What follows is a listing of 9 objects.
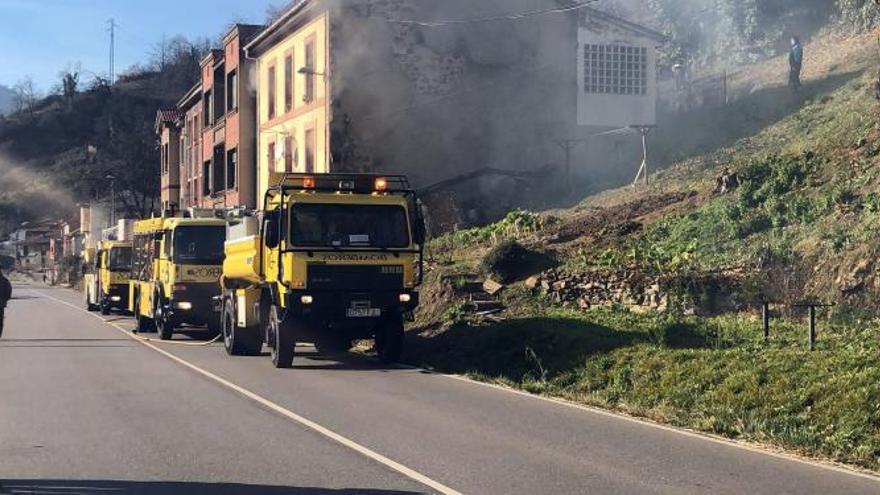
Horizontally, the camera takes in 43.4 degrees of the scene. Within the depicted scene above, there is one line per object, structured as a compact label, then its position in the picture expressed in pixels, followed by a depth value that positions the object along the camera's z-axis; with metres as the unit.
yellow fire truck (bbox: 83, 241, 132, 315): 36.78
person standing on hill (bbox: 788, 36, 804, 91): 32.16
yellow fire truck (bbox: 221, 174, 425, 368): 17.58
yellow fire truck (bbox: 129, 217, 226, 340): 24.47
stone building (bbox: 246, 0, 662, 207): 35.22
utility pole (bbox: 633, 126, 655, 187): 28.64
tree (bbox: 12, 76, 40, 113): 137.07
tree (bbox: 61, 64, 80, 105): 129.12
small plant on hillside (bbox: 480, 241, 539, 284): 22.02
